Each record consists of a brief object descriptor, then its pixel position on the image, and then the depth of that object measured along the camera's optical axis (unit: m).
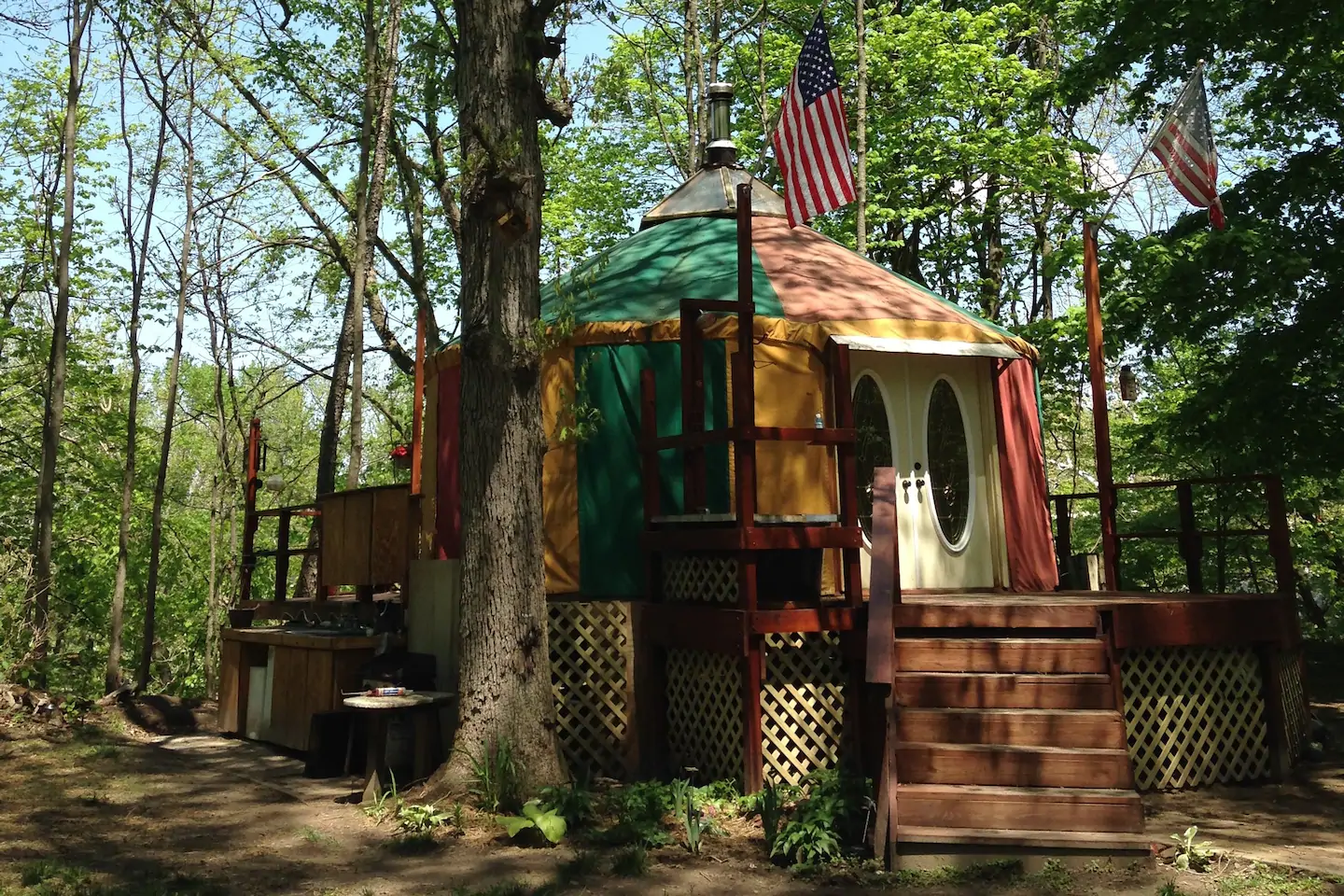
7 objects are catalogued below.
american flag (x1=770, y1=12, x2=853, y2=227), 7.25
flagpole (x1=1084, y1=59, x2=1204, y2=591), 7.62
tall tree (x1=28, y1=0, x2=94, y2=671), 9.79
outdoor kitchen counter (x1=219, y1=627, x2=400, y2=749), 7.52
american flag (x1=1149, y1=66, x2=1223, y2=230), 8.08
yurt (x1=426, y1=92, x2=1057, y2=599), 7.30
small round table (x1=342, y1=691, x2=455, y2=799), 5.87
